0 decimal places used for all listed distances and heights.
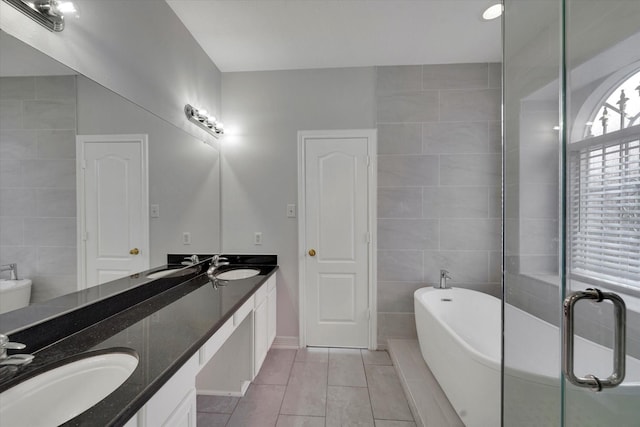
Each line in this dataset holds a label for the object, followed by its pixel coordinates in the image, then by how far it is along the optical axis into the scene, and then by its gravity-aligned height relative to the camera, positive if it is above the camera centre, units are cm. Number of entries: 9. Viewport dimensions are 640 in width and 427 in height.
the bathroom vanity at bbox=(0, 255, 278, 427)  79 -51
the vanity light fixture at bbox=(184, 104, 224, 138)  215 +79
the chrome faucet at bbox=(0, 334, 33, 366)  77 -42
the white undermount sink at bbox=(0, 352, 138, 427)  72 -53
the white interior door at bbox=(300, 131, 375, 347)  266 -25
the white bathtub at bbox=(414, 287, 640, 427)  69 -54
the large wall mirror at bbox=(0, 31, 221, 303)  90 +22
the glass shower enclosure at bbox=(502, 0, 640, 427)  67 +0
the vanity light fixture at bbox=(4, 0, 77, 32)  94 +74
